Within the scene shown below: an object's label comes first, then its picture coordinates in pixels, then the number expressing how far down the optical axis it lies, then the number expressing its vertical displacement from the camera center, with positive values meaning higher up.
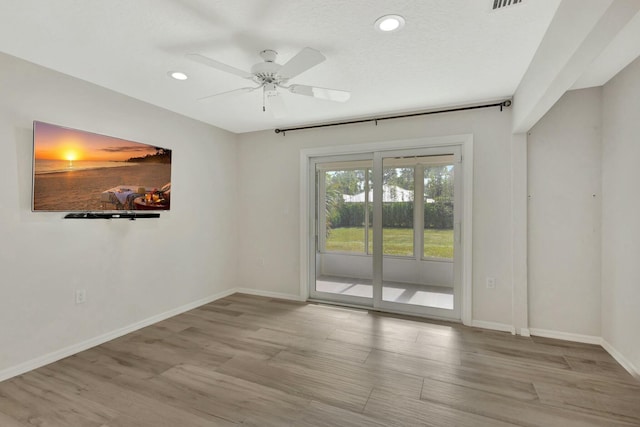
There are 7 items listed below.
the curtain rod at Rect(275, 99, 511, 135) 3.19 +1.28
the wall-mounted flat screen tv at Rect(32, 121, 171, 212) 2.45 +0.43
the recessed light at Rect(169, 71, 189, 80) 2.60 +1.29
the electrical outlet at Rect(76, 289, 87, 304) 2.72 -0.76
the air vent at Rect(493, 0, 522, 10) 1.66 +1.25
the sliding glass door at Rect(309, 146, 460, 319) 3.53 -0.16
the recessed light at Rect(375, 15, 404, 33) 1.82 +1.27
